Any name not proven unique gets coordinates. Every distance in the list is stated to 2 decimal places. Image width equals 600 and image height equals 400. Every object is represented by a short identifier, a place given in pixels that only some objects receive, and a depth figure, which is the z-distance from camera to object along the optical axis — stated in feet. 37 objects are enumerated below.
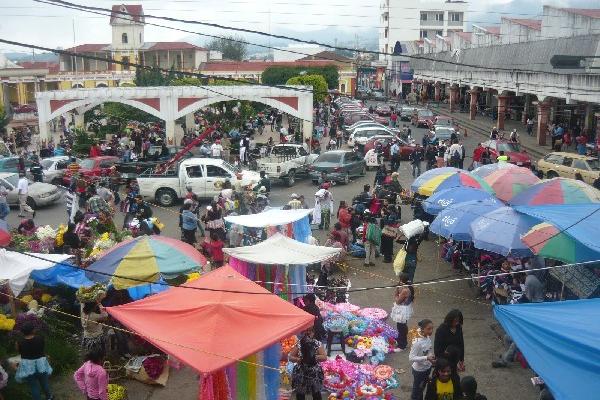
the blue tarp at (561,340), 18.67
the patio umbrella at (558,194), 41.09
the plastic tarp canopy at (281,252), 33.91
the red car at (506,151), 83.61
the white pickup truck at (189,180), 66.28
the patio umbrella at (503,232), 34.50
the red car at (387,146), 90.38
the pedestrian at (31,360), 26.14
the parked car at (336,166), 76.48
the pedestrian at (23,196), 63.52
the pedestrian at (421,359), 26.02
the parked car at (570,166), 71.87
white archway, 101.04
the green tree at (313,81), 166.13
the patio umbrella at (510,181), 46.42
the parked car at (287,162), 74.95
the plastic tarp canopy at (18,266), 31.01
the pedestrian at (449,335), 26.17
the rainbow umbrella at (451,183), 46.93
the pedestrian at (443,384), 22.88
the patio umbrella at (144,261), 31.91
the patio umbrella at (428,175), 50.65
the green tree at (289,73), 210.18
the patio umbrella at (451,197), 43.42
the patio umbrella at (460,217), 37.93
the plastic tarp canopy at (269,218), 40.98
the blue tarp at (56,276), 33.60
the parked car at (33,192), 66.54
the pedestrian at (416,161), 78.54
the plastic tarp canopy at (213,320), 22.79
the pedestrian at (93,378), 24.20
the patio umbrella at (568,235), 31.04
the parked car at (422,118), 139.48
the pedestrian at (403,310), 31.45
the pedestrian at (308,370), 25.39
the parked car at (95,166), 75.41
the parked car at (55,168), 78.09
